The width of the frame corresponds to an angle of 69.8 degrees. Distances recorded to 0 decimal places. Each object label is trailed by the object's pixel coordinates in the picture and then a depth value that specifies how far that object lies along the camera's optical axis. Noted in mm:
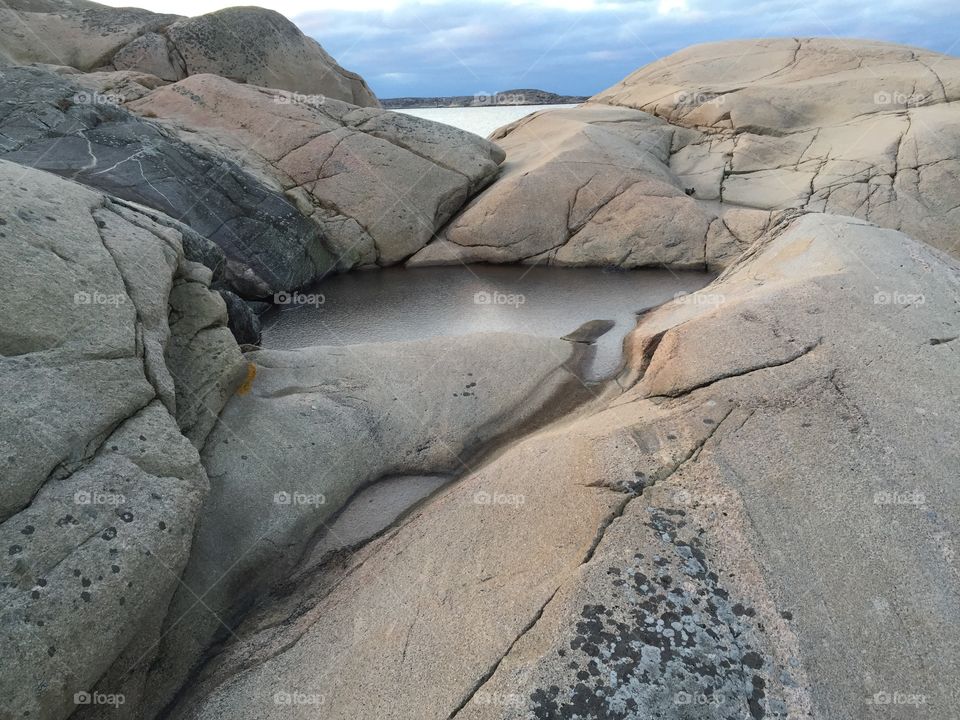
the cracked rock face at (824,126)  10227
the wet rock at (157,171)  7691
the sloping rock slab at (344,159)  10305
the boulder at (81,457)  2609
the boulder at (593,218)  9805
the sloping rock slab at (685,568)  2611
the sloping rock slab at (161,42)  13102
